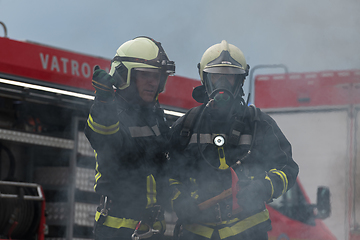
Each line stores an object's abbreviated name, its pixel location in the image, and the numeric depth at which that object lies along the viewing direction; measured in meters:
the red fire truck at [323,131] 9.71
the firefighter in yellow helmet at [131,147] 5.25
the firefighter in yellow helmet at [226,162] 5.55
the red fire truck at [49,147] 10.41
